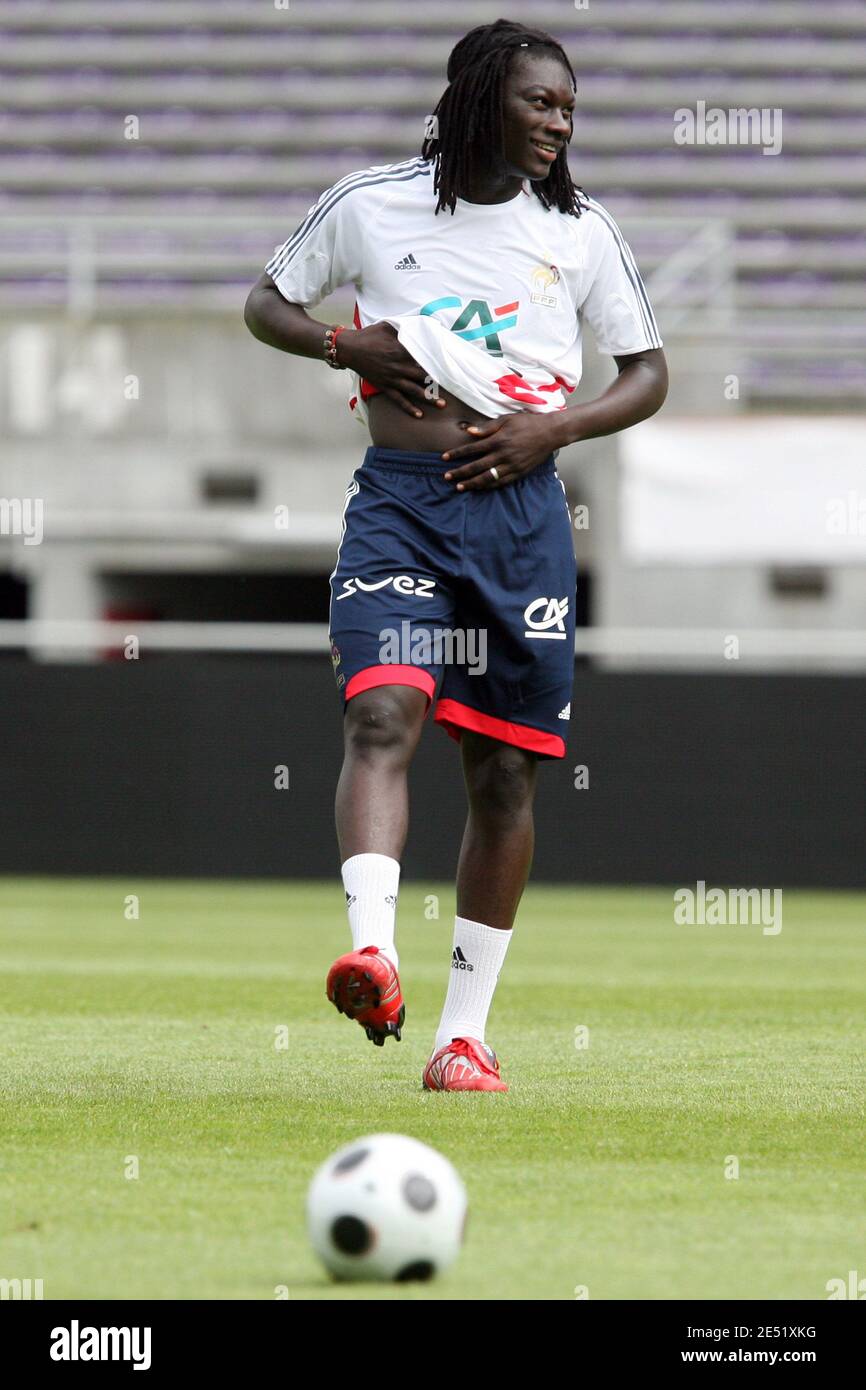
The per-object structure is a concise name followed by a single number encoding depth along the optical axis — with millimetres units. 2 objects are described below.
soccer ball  5359
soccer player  8570
